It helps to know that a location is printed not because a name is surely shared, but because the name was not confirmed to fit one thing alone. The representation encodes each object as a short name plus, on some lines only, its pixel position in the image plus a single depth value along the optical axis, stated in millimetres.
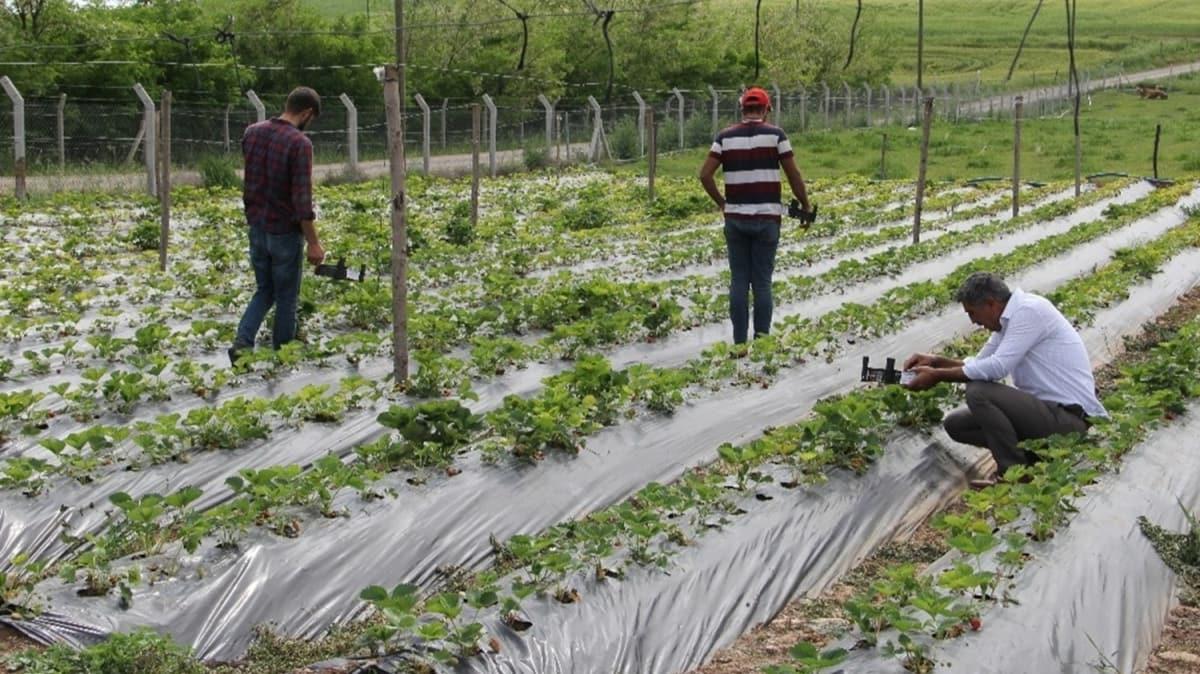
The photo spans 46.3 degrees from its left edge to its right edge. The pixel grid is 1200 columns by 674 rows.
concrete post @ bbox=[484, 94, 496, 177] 25688
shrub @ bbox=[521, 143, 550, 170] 29578
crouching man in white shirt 6453
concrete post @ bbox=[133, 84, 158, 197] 19781
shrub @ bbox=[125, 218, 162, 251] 13922
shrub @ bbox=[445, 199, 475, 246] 14664
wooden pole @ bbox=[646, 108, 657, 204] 20141
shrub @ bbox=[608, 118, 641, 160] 32688
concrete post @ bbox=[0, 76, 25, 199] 18480
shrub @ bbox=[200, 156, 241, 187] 22125
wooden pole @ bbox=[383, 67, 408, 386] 7453
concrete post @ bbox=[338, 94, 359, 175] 25562
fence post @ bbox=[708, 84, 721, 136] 34812
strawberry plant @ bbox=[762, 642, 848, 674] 3816
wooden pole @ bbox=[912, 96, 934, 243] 14812
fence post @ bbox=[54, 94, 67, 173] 22550
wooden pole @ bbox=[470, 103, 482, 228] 15352
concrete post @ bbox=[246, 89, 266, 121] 22928
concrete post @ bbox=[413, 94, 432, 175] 26248
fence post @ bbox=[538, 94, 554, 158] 29797
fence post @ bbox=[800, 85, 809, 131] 40697
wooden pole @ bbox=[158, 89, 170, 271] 11891
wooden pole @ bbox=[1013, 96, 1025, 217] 17812
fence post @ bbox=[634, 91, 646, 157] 32416
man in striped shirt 8656
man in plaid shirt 7910
